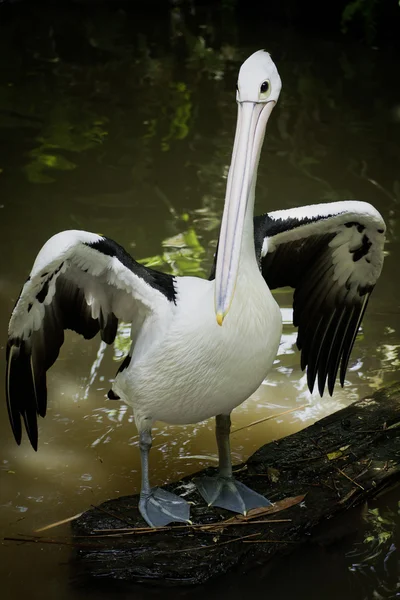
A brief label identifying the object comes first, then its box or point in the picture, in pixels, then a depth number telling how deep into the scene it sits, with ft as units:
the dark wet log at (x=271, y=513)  10.77
